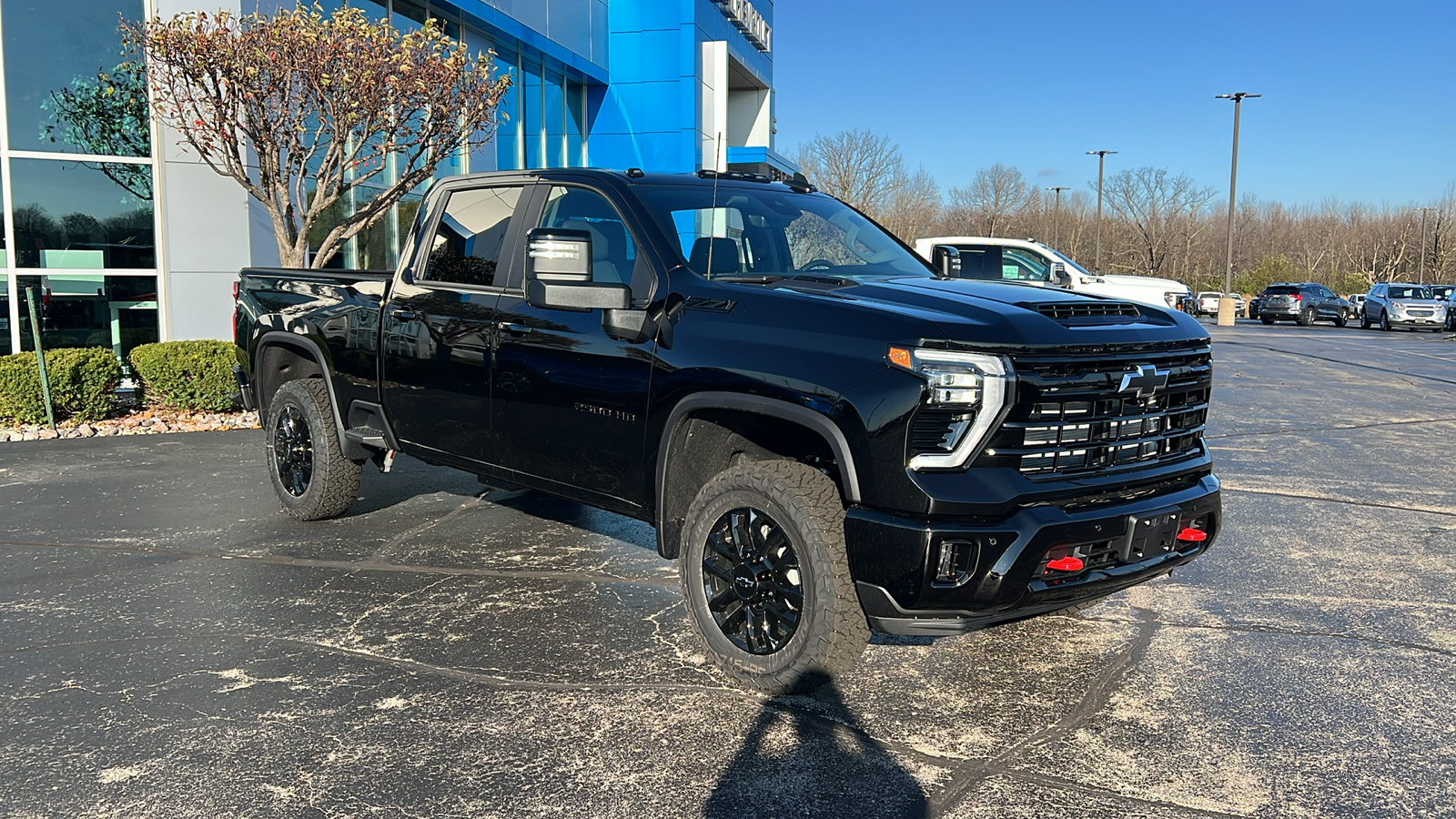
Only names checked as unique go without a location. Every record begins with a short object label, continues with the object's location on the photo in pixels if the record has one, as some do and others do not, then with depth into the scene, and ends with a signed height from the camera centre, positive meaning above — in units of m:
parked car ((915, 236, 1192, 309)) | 16.75 +0.57
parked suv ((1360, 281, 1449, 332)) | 36.47 -0.21
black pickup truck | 3.48 -0.39
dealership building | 12.16 +0.92
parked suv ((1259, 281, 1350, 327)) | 40.62 -0.13
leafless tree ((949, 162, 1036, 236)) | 70.38 +5.93
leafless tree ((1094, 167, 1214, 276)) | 74.75 +5.35
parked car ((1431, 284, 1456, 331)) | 36.43 +0.28
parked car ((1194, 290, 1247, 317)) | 52.68 -0.14
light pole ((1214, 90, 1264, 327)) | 40.97 +0.17
